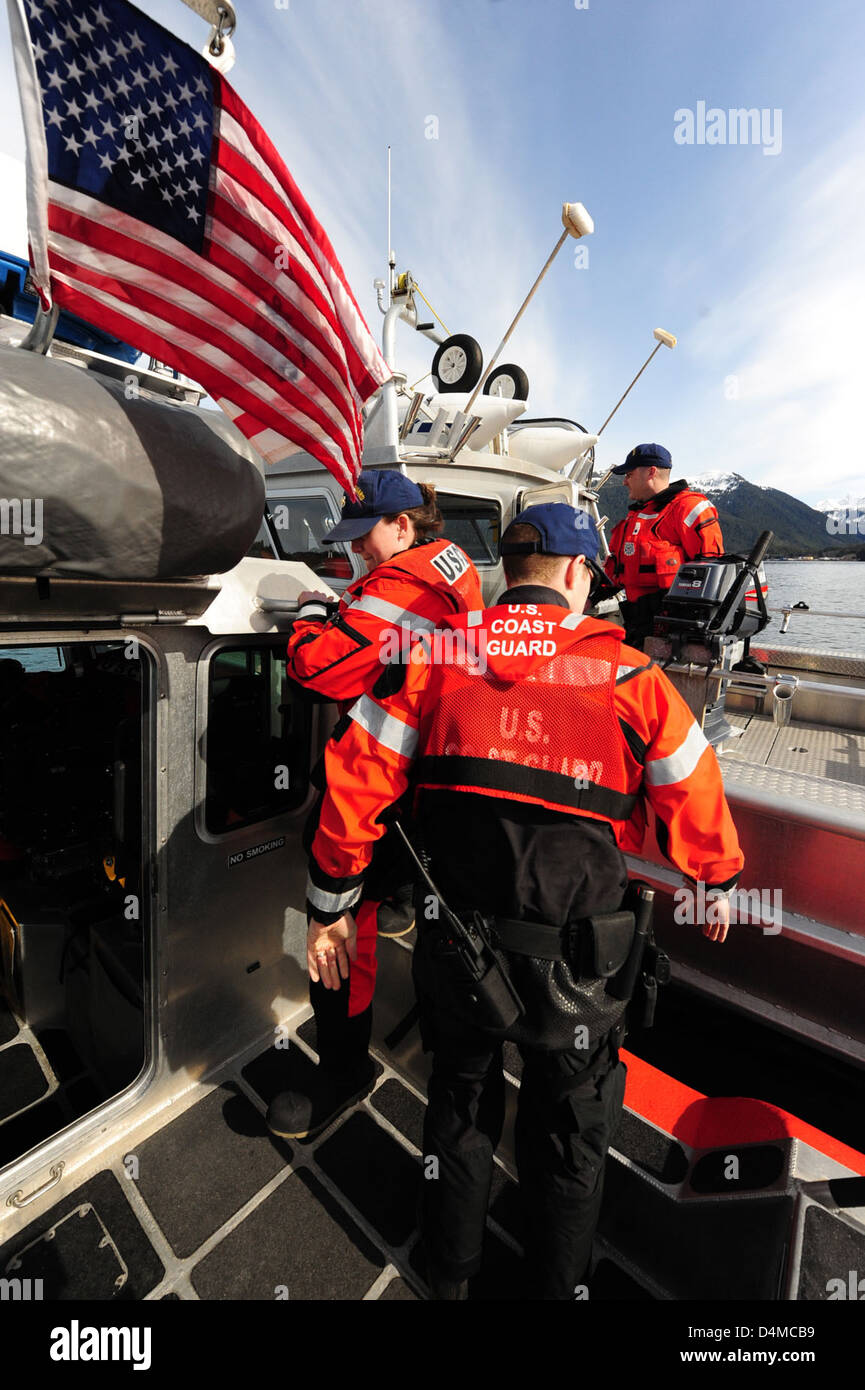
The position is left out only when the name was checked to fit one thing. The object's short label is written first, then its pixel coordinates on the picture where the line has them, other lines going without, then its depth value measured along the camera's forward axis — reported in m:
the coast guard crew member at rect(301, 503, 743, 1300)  1.51
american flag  1.56
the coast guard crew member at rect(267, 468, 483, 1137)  2.04
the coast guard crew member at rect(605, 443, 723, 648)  3.95
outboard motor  3.25
